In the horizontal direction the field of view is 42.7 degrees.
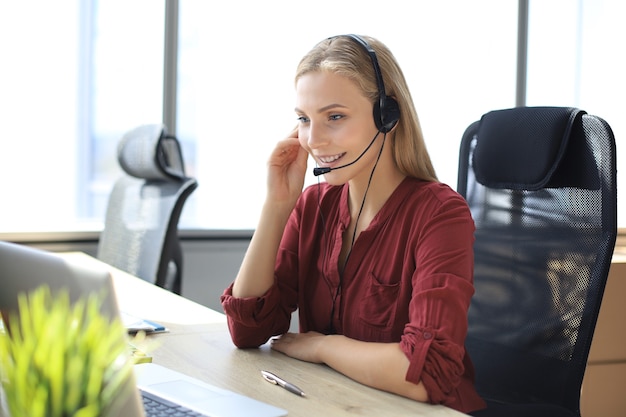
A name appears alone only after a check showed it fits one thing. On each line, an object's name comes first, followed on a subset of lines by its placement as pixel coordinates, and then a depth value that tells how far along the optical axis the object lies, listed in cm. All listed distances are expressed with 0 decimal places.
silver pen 119
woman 140
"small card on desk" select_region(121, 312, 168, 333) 158
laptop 70
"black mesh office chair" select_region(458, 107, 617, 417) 153
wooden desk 114
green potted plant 51
